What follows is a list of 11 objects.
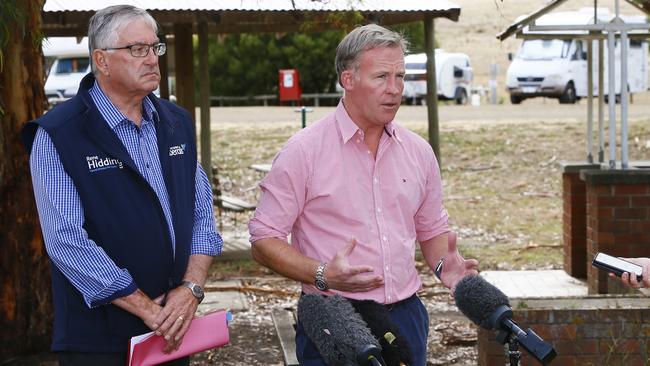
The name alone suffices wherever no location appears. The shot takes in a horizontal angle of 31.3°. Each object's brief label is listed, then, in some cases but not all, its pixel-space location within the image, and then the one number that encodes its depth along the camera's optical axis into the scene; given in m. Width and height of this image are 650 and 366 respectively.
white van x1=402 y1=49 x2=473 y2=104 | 38.47
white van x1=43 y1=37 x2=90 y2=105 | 30.56
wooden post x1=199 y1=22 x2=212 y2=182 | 13.95
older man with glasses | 3.89
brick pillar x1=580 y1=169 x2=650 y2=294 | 9.57
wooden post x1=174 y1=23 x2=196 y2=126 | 14.72
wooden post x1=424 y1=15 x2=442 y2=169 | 13.01
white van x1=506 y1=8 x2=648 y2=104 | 33.56
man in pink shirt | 4.06
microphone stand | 3.31
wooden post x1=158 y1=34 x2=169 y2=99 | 15.76
